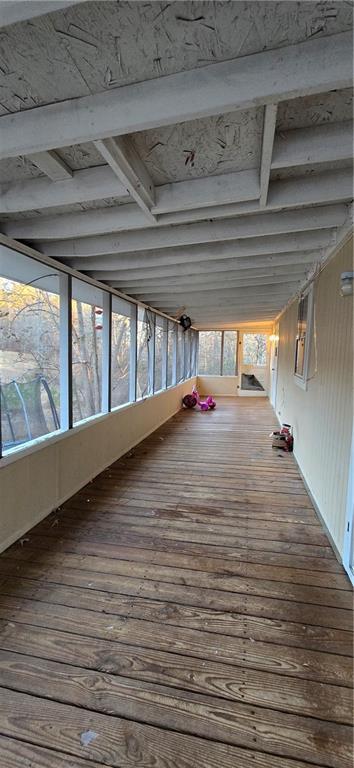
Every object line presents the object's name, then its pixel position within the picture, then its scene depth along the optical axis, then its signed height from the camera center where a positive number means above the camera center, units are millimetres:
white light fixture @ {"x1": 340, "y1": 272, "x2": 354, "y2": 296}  2205 +500
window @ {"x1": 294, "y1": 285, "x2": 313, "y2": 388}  3801 +251
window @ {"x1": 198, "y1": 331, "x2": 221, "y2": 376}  11672 +66
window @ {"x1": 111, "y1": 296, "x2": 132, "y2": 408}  4973 +35
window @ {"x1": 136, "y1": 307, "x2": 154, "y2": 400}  5715 -6
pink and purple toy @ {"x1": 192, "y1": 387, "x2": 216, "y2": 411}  8809 -1348
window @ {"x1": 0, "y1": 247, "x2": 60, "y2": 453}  2703 +25
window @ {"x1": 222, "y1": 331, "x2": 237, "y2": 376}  11461 +77
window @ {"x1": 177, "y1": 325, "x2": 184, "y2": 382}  8727 +7
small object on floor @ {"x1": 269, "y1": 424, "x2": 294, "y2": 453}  5004 -1287
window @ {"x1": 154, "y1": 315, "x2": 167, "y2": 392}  6812 +22
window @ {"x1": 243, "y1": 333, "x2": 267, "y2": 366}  11414 +258
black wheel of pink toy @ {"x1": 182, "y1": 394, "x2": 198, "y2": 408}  8992 -1256
